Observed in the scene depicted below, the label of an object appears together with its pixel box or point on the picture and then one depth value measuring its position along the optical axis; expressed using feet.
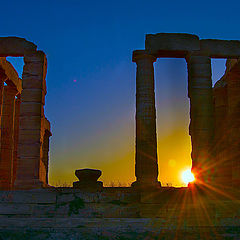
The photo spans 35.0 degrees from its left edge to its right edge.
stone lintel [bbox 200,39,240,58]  62.44
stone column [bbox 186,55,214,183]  58.39
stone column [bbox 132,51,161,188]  58.13
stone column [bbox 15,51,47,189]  57.41
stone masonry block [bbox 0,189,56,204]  44.37
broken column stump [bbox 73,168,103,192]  59.52
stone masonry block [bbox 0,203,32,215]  42.37
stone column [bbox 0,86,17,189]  75.72
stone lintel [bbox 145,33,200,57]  61.36
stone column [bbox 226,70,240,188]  70.28
